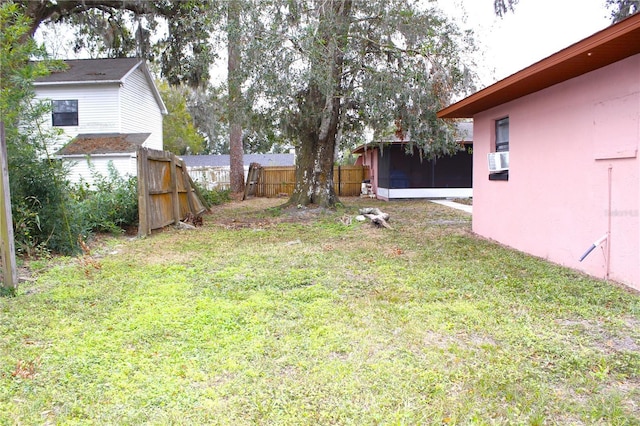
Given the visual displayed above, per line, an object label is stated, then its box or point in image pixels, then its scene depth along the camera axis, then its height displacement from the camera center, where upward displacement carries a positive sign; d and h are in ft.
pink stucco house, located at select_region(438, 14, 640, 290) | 15.90 +0.90
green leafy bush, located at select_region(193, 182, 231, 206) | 53.59 -1.19
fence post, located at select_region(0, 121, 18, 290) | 15.60 -1.27
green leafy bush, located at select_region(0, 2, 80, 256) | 16.43 +1.25
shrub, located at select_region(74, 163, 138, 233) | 27.76 -0.85
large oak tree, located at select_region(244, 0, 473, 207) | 33.24 +8.51
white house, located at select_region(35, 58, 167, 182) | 58.03 +9.98
